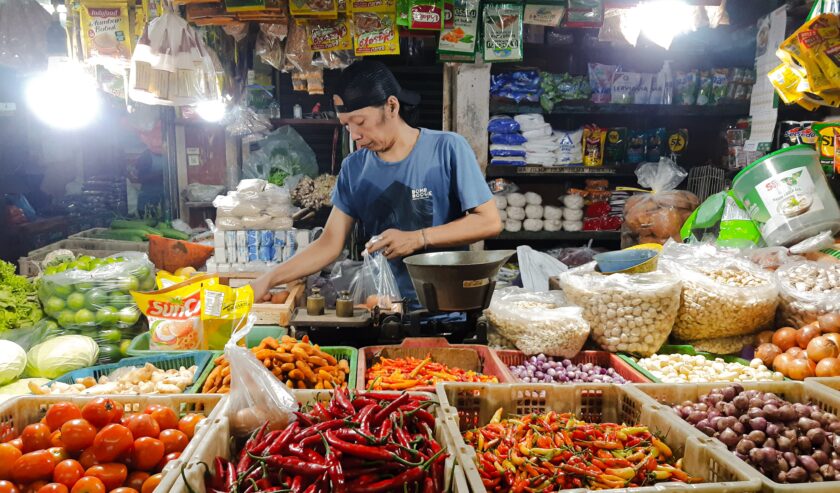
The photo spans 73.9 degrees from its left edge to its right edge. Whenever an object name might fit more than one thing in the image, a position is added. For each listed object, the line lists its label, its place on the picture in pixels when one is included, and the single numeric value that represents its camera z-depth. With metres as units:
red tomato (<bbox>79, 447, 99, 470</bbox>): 1.48
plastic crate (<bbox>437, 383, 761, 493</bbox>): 1.87
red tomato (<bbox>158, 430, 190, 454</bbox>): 1.61
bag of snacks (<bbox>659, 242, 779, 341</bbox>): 2.61
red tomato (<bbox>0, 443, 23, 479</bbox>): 1.43
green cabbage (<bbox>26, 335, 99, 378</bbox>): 2.77
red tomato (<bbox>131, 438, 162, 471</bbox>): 1.54
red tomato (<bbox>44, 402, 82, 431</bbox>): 1.59
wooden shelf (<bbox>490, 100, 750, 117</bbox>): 5.00
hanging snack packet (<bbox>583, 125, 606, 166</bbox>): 5.10
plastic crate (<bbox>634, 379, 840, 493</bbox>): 1.92
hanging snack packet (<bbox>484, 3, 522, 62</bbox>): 4.09
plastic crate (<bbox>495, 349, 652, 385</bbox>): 2.47
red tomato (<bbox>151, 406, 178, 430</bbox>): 1.68
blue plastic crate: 2.45
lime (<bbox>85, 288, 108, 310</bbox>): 3.15
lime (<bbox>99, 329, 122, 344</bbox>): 3.09
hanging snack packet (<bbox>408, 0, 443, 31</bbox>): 3.99
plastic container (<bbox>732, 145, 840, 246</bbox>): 3.19
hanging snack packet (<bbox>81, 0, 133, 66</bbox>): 4.00
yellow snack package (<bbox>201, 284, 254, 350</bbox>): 2.71
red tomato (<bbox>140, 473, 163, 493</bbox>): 1.47
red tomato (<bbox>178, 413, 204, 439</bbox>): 1.70
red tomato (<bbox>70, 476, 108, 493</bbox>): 1.39
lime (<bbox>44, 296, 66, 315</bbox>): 3.20
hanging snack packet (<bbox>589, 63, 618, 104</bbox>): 5.02
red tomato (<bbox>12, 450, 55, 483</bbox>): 1.42
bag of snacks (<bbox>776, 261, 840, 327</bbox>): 2.60
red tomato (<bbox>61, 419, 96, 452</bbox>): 1.50
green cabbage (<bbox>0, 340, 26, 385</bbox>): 2.65
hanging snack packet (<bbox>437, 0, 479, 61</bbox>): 4.05
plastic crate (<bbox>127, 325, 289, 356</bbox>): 2.84
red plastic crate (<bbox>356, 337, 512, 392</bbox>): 2.44
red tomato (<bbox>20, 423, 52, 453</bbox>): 1.52
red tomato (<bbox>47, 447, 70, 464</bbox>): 1.47
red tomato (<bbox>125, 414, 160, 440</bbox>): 1.59
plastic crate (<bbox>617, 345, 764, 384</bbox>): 2.71
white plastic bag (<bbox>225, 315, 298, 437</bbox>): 1.64
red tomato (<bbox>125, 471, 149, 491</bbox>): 1.50
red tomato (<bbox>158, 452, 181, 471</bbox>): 1.57
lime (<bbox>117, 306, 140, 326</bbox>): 3.13
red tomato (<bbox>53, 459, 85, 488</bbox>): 1.42
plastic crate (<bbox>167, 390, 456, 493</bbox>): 1.33
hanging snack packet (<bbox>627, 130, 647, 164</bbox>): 5.27
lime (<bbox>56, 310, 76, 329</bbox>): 3.14
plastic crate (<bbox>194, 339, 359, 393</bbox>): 2.29
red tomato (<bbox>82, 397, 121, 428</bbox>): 1.57
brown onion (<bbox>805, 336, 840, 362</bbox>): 2.35
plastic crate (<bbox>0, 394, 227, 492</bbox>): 1.68
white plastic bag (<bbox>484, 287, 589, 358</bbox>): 2.48
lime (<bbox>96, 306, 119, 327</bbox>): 3.11
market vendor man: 3.04
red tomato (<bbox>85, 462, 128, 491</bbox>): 1.45
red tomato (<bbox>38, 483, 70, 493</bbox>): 1.37
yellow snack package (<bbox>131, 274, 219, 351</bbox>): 2.70
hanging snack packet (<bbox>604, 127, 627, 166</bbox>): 5.21
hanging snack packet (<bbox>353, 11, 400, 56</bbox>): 4.12
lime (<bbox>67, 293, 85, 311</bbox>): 3.17
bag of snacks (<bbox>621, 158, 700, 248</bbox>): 4.62
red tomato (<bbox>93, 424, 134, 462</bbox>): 1.49
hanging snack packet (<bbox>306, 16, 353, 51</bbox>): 4.25
